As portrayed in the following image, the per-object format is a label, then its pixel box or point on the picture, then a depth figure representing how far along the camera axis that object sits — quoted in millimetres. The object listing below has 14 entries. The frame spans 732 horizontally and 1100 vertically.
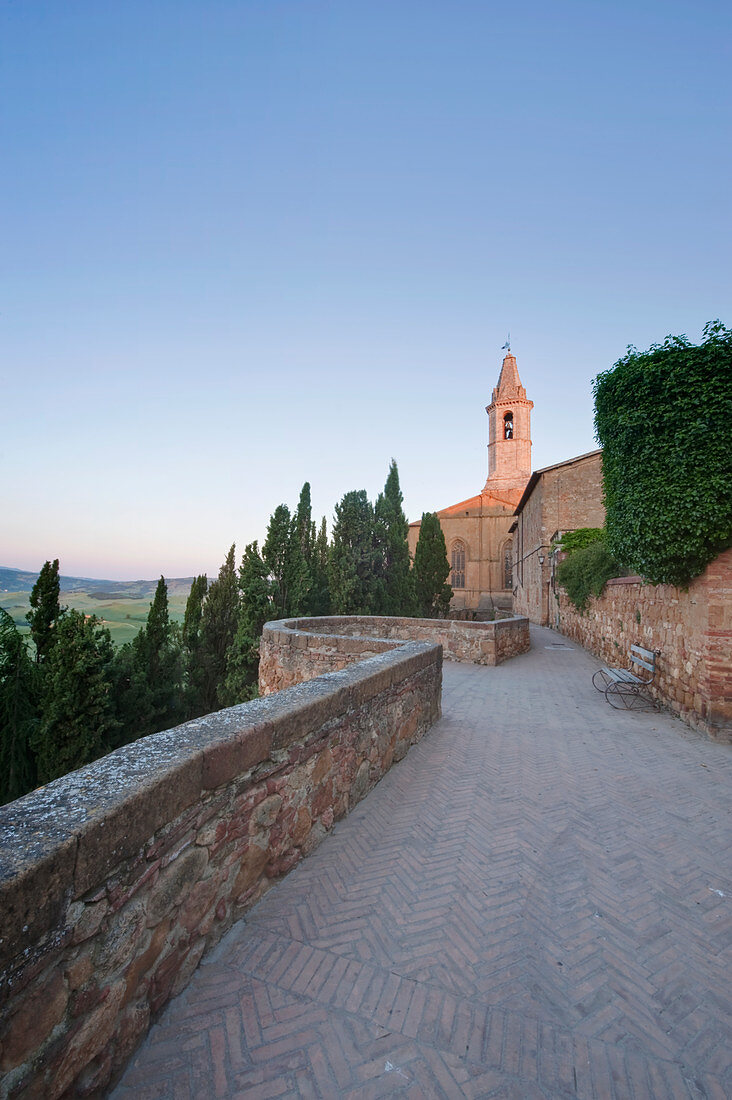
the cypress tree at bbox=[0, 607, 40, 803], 13641
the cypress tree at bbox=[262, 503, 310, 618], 21781
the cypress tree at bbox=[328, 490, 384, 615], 21812
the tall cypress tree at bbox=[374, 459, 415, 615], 23906
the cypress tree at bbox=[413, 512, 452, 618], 29750
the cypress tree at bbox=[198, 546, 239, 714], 21406
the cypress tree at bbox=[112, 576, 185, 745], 16188
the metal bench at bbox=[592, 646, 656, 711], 8000
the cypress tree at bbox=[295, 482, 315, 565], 27672
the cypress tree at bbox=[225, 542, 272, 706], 18031
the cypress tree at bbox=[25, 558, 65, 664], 16172
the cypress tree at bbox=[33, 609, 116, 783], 13430
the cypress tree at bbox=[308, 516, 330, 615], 23603
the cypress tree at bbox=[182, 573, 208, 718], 21047
